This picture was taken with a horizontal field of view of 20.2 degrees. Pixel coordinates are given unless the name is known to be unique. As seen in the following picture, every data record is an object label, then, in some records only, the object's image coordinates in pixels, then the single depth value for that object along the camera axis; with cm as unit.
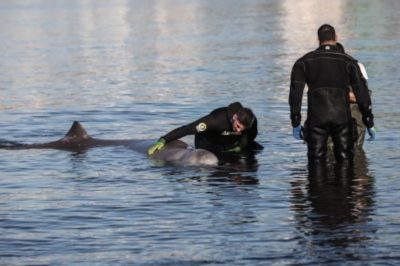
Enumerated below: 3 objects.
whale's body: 1783
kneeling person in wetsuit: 1755
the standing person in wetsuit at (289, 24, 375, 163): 1566
